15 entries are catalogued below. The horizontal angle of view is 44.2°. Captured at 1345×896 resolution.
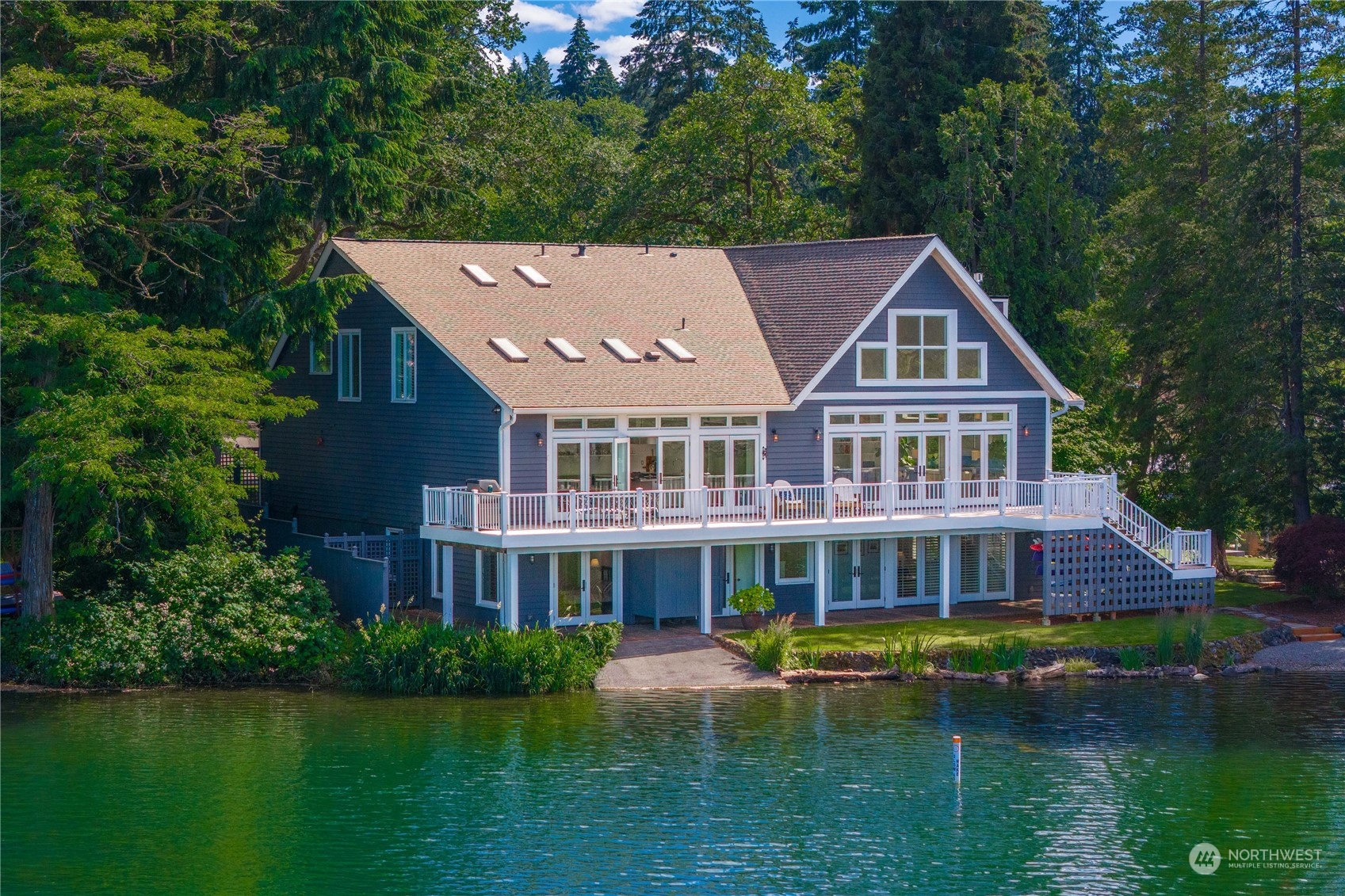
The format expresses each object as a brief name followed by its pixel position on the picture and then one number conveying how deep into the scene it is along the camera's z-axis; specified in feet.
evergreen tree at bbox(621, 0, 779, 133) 231.91
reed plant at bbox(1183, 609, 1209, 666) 112.27
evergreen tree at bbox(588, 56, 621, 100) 377.09
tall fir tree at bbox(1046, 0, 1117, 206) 264.52
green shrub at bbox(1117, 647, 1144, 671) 110.93
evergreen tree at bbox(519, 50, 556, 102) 377.71
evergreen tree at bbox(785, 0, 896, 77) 255.50
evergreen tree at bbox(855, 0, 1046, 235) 176.45
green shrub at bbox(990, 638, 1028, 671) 109.40
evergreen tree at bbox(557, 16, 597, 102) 382.01
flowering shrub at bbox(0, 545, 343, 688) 103.50
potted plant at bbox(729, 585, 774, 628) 114.11
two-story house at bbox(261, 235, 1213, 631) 111.45
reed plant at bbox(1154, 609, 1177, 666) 111.86
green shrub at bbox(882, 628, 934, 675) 108.06
